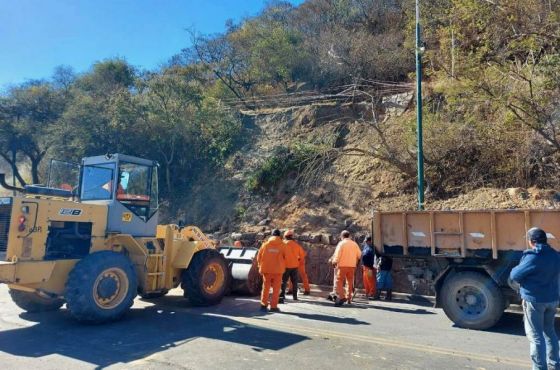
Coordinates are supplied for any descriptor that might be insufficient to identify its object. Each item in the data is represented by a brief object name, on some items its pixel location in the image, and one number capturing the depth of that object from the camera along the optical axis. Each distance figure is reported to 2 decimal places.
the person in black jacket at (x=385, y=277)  11.34
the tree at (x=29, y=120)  25.33
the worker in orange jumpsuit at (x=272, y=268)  9.63
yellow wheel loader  7.50
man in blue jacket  5.18
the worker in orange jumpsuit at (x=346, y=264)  10.62
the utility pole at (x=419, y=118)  12.49
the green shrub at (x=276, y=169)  18.69
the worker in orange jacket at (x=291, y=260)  10.59
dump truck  7.83
